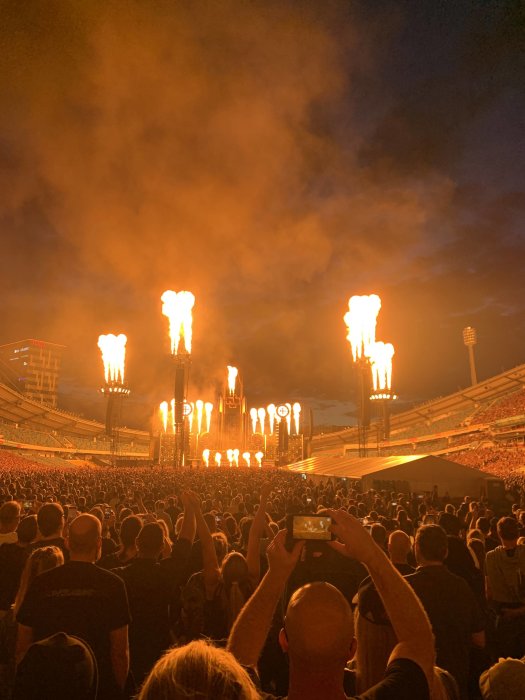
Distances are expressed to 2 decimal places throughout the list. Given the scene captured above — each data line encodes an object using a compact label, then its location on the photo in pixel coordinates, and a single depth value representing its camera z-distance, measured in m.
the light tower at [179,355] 29.91
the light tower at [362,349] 29.78
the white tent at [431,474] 20.72
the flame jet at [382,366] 41.97
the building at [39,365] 186.25
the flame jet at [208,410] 91.30
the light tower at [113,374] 37.69
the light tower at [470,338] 111.20
